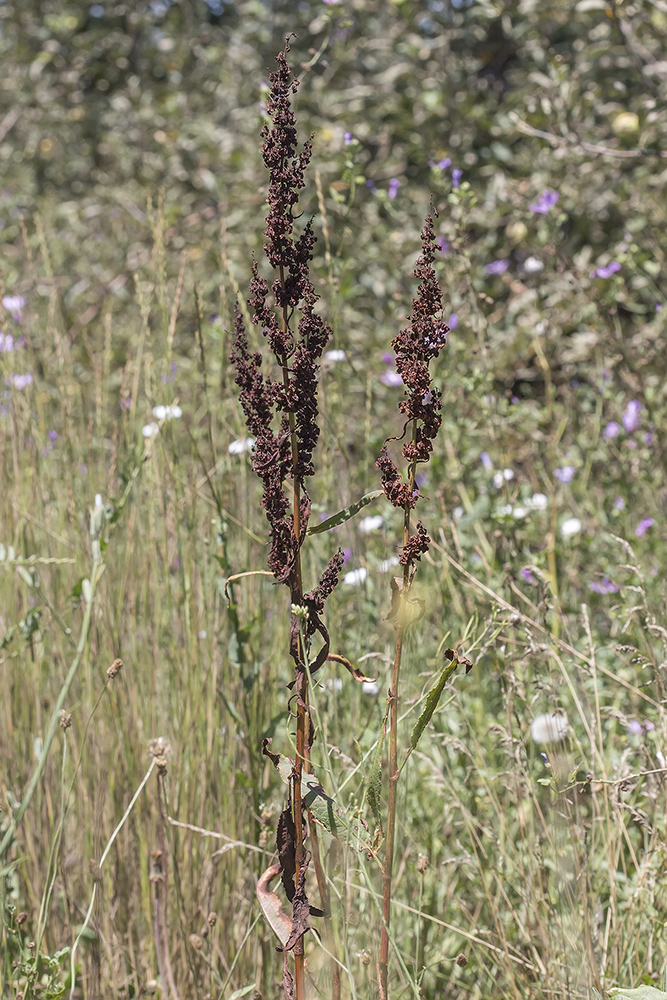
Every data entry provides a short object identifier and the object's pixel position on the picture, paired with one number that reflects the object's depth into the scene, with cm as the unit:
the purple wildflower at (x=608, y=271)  237
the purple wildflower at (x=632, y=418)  255
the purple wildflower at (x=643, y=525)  231
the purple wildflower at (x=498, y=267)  307
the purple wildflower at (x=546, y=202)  238
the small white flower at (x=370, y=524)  217
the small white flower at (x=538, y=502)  206
